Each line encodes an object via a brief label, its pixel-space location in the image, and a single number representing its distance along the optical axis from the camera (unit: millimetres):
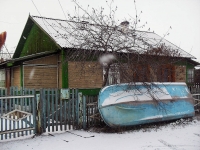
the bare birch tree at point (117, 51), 8648
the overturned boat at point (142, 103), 7652
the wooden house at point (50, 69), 12602
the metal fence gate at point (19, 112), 6552
